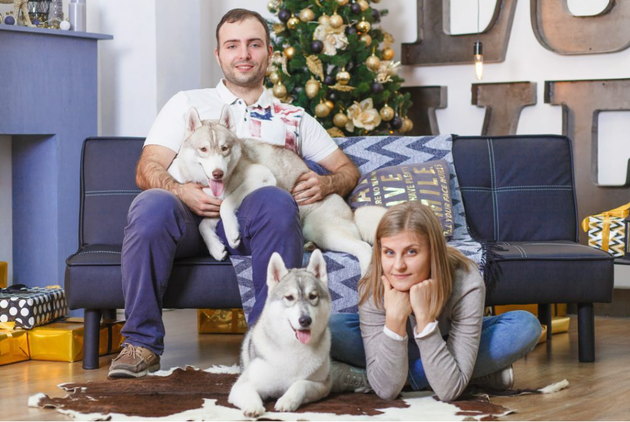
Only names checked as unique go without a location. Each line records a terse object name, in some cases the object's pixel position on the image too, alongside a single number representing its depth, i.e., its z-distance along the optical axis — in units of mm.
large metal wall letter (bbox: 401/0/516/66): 4973
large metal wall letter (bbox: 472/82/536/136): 4920
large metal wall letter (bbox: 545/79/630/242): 4605
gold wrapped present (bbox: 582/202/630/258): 4031
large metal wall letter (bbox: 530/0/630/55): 4605
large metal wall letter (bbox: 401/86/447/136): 5227
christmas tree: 4762
